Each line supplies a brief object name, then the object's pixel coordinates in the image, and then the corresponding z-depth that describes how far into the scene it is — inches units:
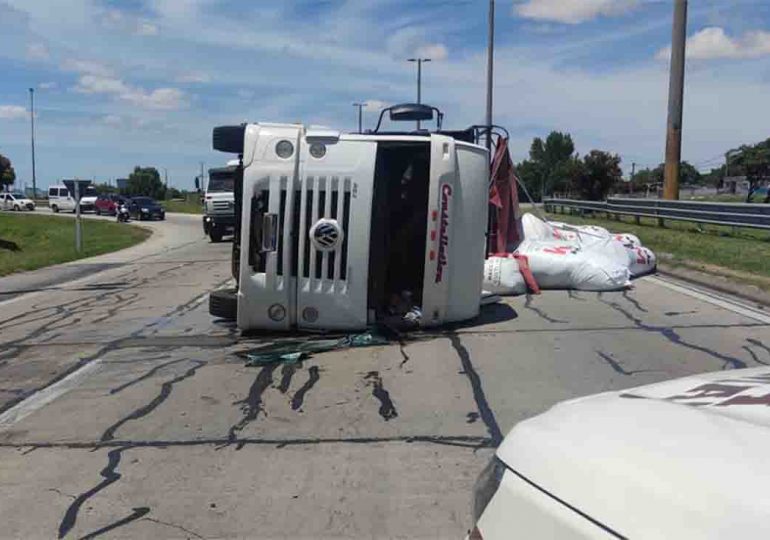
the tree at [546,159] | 2942.4
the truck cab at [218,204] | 1113.4
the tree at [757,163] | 2169.0
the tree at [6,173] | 3735.2
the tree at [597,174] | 1809.8
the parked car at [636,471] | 63.6
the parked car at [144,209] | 2090.3
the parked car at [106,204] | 2490.2
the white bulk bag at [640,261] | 506.6
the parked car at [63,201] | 2613.2
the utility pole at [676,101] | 823.7
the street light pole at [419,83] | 1878.7
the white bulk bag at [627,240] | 511.4
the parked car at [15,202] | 2792.8
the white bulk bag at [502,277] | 430.3
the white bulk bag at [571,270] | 443.5
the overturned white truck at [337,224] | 316.8
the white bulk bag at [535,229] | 488.4
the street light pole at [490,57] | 1249.9
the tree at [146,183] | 4505.4
